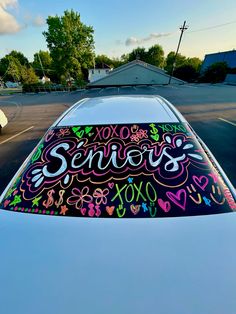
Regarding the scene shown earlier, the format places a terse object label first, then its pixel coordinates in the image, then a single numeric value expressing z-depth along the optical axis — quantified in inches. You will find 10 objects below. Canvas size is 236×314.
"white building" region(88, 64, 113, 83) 2109.0
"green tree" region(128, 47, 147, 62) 2476.6
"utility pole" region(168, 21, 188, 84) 1265.7
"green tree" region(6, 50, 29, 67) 3162.9
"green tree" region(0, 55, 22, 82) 2297.7
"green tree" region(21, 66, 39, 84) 1666.3
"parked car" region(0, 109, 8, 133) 297.7
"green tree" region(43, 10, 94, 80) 1401.3
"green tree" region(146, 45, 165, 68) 2486.5
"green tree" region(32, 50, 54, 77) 2976.9
